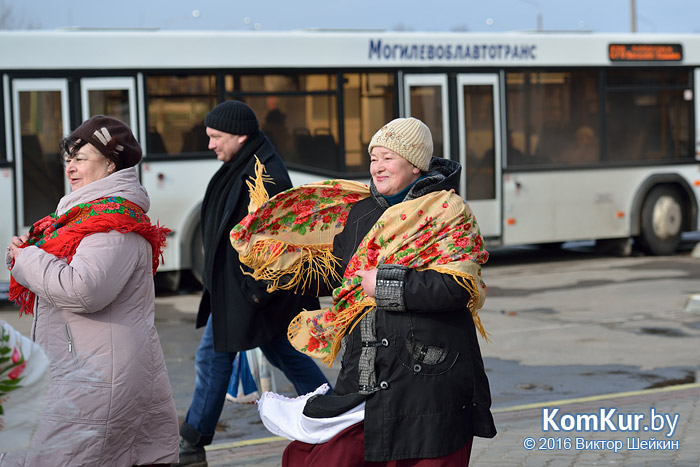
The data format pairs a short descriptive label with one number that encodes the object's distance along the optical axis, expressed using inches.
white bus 470.6
